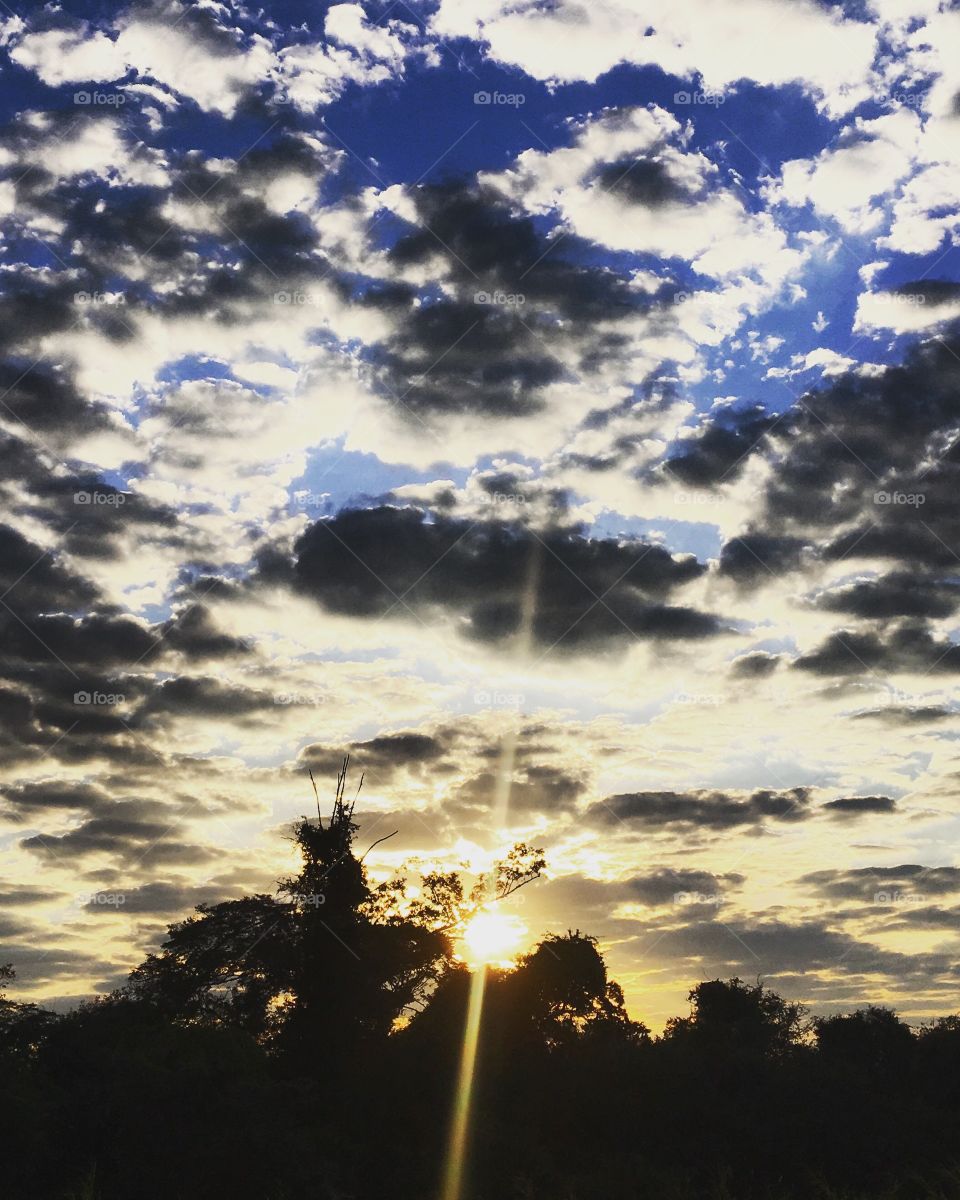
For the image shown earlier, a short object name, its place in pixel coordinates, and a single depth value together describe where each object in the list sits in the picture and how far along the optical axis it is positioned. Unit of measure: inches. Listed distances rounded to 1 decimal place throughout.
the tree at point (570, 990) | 2340.1
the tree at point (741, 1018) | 2281.4
